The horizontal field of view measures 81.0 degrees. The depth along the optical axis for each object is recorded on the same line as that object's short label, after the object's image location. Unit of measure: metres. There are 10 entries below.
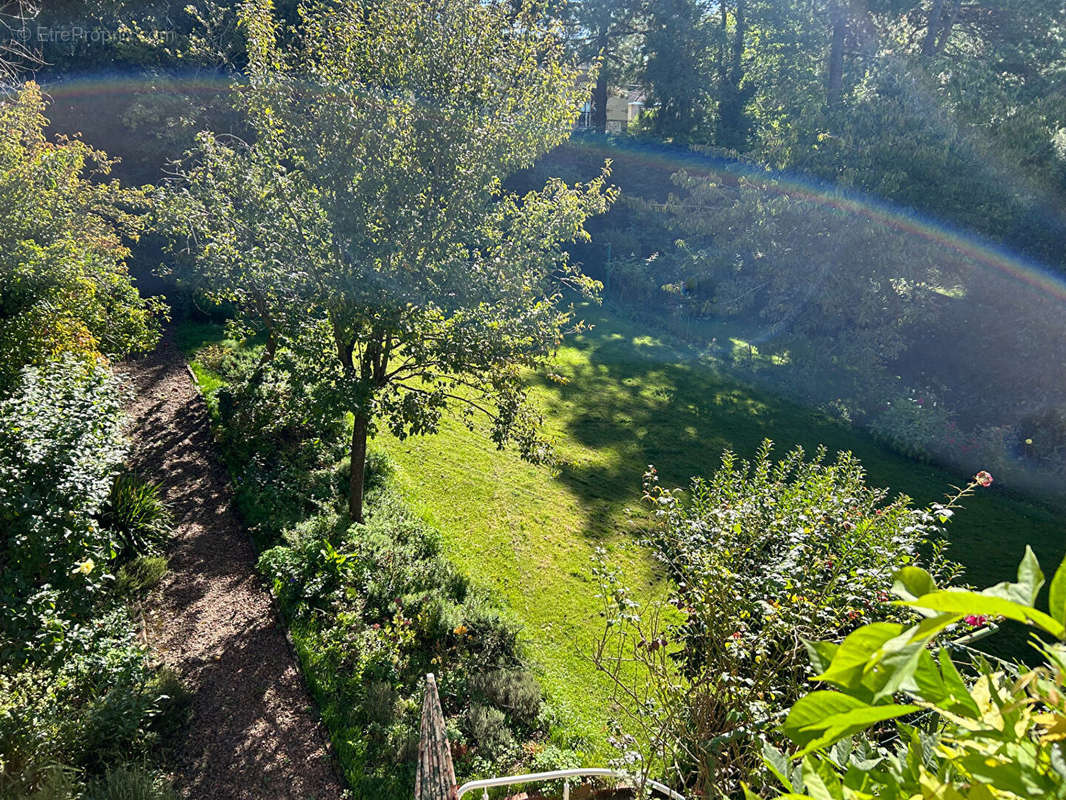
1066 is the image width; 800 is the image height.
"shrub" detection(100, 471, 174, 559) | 6.57
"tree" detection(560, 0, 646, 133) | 22.30
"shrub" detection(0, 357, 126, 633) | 5.11
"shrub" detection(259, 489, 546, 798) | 4.78
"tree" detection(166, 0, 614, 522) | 5.66
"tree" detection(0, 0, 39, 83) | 11.91
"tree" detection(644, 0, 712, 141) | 20.98
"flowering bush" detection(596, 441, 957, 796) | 3.08
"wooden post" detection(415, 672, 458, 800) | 1.88
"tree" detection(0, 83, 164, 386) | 7.42
